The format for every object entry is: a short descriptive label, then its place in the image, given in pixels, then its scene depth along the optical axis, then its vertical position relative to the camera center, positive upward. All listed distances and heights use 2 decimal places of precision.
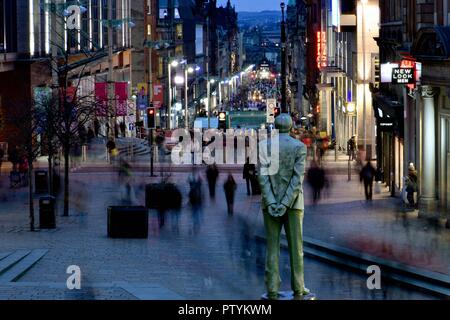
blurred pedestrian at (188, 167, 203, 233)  38.44 -2.03
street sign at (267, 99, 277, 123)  73.38 +1.37
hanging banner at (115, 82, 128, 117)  69.12 +1.99
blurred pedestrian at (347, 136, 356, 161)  61.62 -0.83
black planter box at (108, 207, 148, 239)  30.30 -2.19
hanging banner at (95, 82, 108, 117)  50.09 +2.05
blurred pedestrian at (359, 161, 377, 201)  41.91 -1.69
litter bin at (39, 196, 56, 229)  32.91 -2.09
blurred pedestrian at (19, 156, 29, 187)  49.28 -1.37
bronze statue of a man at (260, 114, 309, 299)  16.27 -0.99
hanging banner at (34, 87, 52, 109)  46.62 +1.87
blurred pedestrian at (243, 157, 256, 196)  44.44 -1.50
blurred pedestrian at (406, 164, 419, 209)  37.41 -1.70
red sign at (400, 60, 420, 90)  36.75 +1.91
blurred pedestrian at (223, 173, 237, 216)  37.62 -1.89
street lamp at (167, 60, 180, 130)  106.47 +6.44
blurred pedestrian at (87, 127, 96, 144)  67.86 -0.03
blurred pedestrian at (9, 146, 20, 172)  48.94 -0.93
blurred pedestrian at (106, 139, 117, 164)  62.16 -0.80
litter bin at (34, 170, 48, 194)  45.94 -1.74
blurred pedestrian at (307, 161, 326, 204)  43.08 -1.74
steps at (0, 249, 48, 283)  22.44 -2.51
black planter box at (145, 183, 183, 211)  38.44 -1.96
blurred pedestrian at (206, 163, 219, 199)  43.32 -1.62
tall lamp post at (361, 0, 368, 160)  60.59 +3.70
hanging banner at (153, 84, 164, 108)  88.88 +2.81
